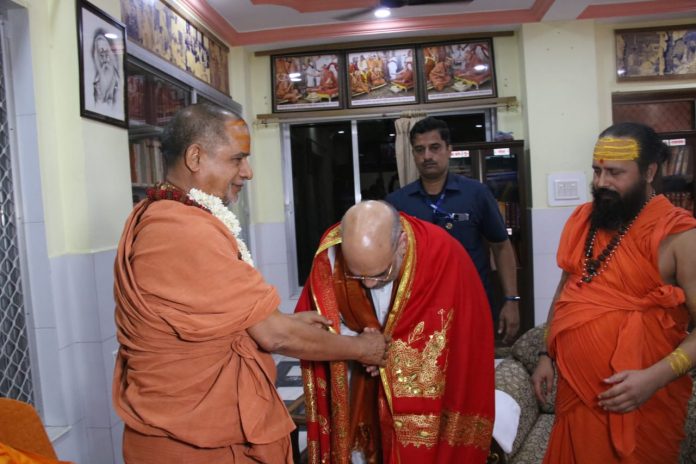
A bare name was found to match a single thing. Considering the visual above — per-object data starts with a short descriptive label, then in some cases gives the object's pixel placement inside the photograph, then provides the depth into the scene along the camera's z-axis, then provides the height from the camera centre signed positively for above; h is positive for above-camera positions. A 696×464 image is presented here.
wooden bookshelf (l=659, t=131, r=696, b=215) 5.01 +0.17
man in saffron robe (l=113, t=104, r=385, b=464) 1.35 -0.30
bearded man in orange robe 1.52 -0.39
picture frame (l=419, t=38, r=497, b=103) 5.46 +1.33
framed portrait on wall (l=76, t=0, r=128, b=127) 2.74 +0.84
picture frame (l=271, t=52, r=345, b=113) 5.59 +1.33
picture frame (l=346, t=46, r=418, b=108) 5.53 +1.32
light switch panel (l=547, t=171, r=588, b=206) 5.18 +0.06
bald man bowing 1.53 -0.44
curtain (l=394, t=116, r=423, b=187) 5.39 +0.51
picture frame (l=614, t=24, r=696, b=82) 5.29 +1.35
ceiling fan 4.04 +1.59
